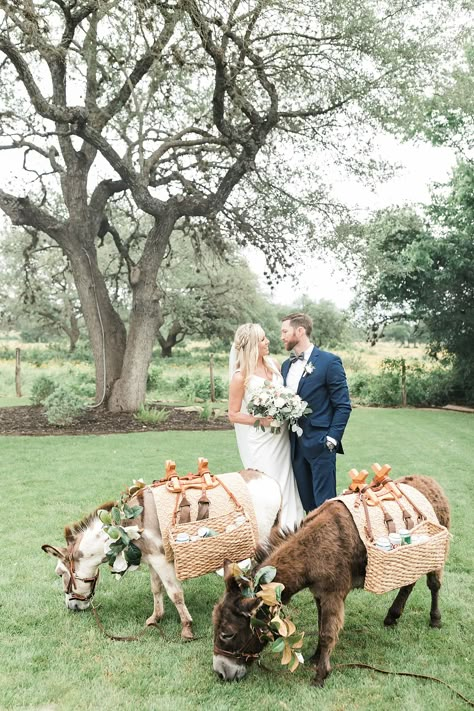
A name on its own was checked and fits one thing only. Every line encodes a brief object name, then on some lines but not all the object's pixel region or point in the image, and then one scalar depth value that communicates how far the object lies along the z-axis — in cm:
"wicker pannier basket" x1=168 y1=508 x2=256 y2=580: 380
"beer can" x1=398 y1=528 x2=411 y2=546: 360
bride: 504
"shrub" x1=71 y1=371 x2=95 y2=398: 1777
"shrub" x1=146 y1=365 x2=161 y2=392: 2032
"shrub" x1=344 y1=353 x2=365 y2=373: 2627
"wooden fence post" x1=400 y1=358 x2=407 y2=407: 2030
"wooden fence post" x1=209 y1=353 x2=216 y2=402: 1894
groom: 484
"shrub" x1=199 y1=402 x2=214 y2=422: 1479
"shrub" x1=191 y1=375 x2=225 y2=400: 1989
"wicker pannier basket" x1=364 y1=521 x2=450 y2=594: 351
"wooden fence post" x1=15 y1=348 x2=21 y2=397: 1983
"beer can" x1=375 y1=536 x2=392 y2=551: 352
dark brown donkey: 329
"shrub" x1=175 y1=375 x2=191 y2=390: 2141
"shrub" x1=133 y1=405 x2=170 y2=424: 1382
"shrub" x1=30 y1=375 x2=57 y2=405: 1648
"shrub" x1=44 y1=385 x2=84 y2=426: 1352
